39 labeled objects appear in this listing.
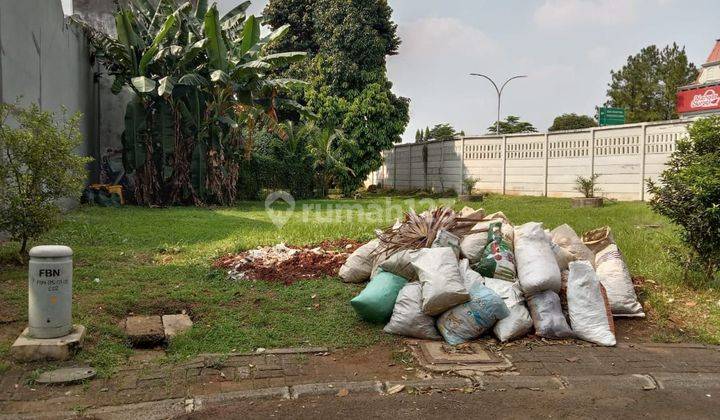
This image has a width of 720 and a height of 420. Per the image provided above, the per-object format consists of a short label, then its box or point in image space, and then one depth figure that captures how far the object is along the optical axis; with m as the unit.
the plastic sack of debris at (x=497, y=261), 5.25
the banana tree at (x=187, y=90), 14.34
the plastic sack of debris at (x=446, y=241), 5.47
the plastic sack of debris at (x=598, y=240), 5.95
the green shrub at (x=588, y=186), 16.14
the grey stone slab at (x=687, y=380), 3.99
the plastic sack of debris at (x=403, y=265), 5.22
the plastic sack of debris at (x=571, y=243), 5.79
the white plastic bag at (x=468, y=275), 4.92
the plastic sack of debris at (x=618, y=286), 5.30
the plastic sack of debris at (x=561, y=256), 5.53
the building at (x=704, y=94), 37.12
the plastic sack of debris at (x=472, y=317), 4.60
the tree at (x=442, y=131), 52.33
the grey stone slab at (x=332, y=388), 3.67
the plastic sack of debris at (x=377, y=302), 4.91
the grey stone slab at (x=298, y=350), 4.33
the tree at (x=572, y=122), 53.06
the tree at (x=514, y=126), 51.09
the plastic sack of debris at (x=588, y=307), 4.77
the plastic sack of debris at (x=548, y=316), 4.77
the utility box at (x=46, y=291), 4.05
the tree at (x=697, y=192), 5.72
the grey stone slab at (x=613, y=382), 3.91
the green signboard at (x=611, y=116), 40.38
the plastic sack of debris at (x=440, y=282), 4.59
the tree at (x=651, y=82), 41.59
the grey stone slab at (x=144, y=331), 4.55
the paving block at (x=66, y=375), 3.69
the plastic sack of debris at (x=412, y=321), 4.71
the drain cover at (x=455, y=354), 4.22
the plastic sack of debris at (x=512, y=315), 4.67
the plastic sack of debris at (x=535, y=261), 4.88
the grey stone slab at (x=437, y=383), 3.79
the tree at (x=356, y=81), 22.98
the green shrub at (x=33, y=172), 6.23
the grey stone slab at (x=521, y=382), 3.86
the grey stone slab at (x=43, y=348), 3.94
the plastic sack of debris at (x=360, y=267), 6.13
